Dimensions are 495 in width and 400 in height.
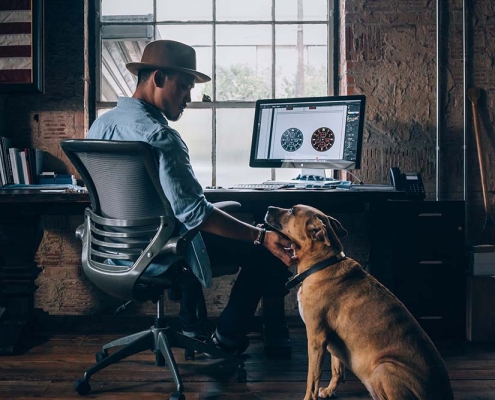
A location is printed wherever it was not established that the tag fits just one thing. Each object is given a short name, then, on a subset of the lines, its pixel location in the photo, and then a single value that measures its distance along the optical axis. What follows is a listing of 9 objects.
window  3.62
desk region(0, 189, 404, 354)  2.67
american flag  3.31
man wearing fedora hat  2.03
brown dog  1.74
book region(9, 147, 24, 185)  3.18
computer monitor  3.03
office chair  2.03
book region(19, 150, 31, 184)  3.21
